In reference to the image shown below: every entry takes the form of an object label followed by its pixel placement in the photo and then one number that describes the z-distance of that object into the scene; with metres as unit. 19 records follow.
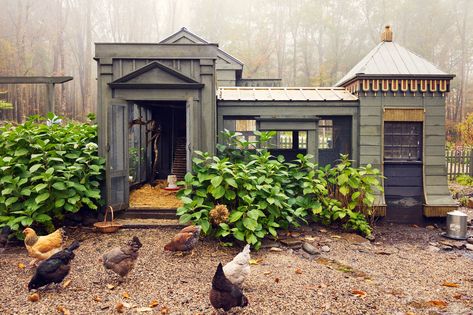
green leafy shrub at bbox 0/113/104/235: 5.61
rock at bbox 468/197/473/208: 10.36
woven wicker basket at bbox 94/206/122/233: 6.20
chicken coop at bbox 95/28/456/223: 6.67
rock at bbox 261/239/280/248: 5.96
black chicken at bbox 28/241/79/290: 3.90
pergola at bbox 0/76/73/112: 8.45
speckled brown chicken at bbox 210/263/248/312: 3.44
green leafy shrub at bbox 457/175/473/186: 13.43
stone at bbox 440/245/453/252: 6.54
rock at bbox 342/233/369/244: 6.59
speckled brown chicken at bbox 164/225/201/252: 5.15
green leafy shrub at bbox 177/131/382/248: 5.74
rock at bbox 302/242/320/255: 5.88
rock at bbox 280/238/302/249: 6.08
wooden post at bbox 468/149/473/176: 13.98
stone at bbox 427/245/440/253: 6.43
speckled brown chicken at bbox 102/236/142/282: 4.22
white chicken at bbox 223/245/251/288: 3.76
